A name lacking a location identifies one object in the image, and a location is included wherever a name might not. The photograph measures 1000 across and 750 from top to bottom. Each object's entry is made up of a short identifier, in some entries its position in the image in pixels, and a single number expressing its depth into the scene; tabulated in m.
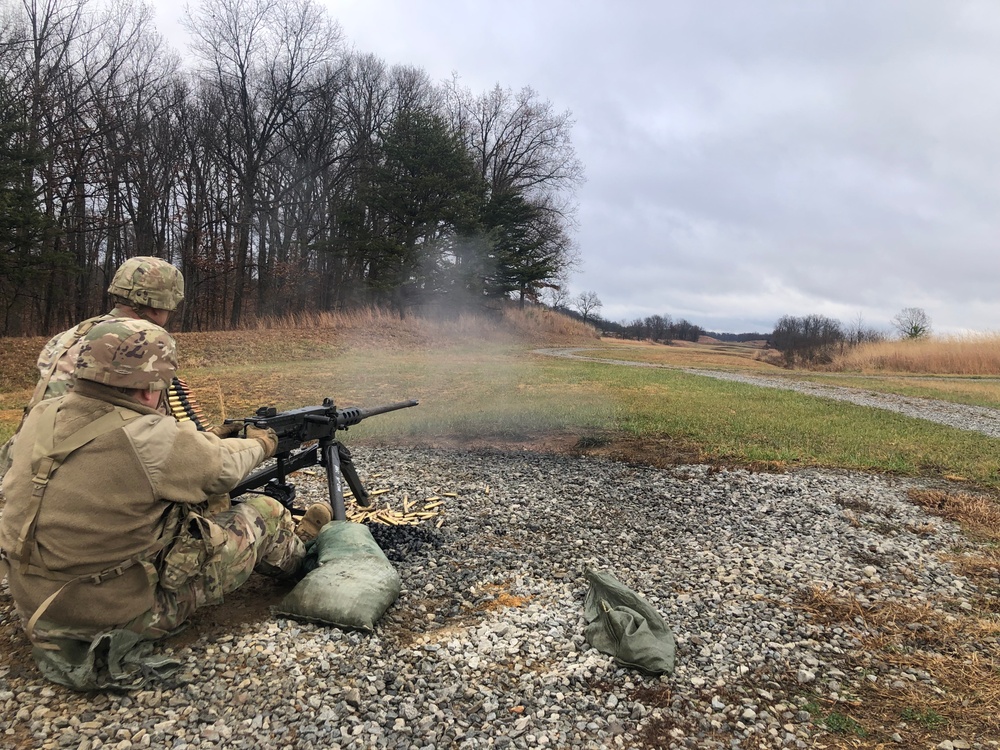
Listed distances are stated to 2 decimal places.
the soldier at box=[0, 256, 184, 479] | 2.77
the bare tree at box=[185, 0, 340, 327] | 29.35
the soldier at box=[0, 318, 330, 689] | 2.36
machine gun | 3.74
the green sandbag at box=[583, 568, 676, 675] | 2.98
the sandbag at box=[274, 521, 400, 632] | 3.16
